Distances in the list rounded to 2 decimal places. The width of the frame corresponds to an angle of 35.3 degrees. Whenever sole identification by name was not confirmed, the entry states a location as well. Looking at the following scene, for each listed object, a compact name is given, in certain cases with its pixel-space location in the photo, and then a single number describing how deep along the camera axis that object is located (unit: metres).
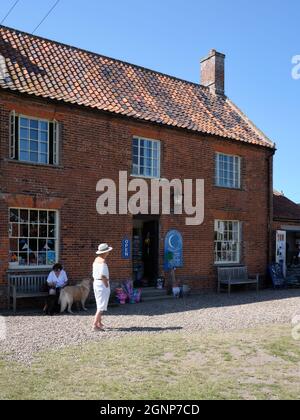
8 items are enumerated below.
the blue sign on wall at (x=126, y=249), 14.59
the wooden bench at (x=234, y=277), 16.80
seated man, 11.92
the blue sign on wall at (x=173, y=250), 15.56
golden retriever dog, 12.12
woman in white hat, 9.70
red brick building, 12.80
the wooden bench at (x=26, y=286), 12.15
